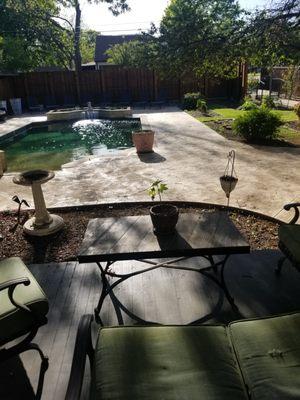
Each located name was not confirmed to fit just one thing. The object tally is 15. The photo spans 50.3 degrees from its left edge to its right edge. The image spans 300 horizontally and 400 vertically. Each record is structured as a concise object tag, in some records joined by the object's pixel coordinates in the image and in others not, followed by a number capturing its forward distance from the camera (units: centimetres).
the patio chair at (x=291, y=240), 239
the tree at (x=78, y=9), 2030
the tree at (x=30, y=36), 1791
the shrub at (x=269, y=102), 1320
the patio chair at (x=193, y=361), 131
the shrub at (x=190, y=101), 1563
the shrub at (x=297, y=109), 948
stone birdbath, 368
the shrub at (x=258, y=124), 805
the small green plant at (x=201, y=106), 1435
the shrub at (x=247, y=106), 1192
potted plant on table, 236
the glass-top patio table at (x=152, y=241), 222
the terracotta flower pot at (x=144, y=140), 773
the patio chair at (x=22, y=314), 177
